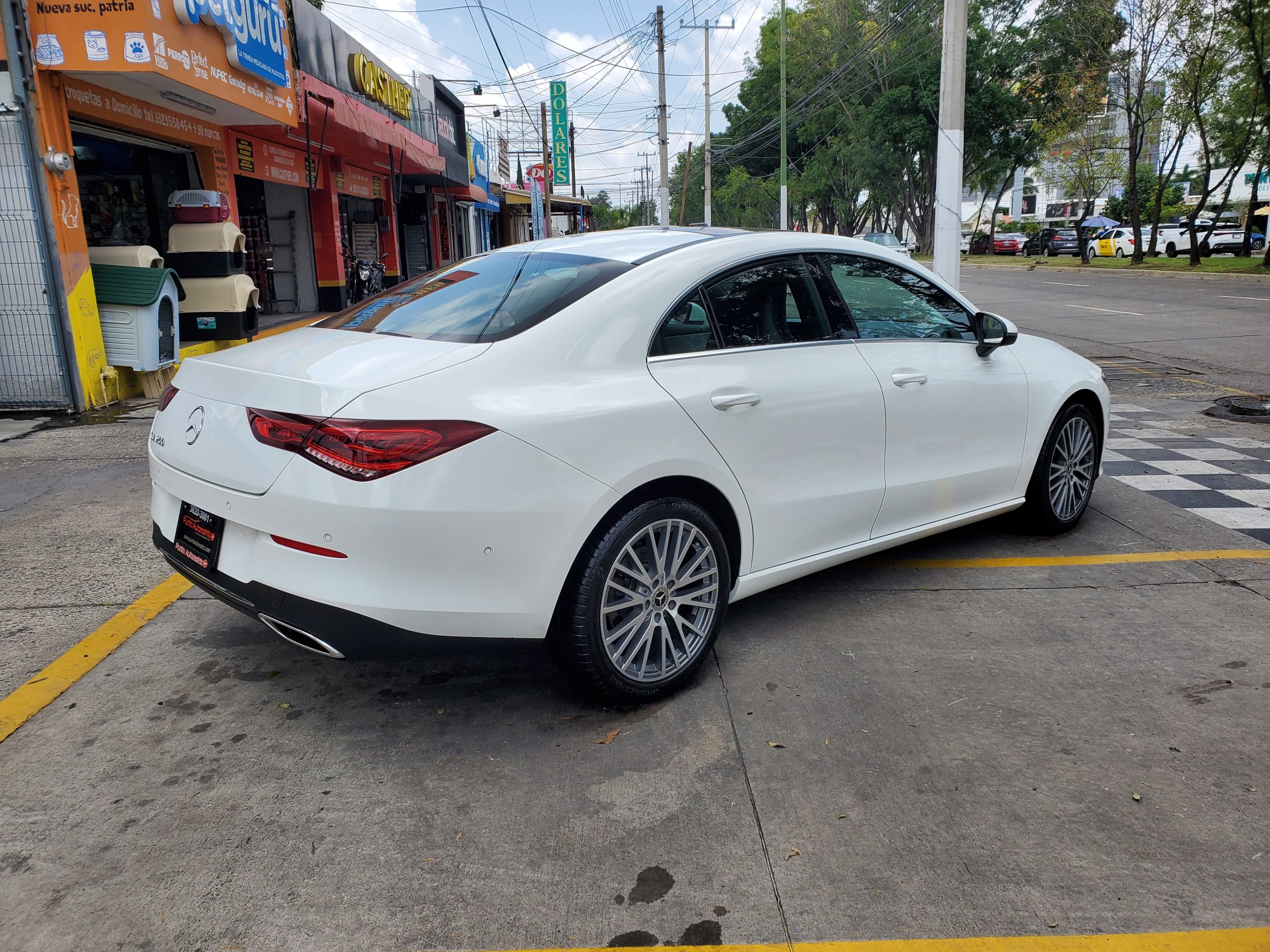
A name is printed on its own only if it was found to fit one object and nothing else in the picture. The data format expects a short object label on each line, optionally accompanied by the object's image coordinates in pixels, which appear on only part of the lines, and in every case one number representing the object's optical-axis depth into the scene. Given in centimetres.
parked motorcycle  2023
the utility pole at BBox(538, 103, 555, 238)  2697
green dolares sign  3462
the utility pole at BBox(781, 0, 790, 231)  4003
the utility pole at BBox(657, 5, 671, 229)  4062
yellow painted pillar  880
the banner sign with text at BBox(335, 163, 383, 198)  2027
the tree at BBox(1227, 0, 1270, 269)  2398
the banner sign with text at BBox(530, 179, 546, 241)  3233
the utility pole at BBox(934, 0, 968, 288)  1066
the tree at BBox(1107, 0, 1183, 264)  2809
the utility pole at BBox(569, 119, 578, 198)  6334
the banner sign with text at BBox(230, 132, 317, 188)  1486
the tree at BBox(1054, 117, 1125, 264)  4056
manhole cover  816
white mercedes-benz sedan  280
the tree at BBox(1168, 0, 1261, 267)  2678
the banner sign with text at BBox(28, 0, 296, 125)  870
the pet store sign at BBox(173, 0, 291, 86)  1026
